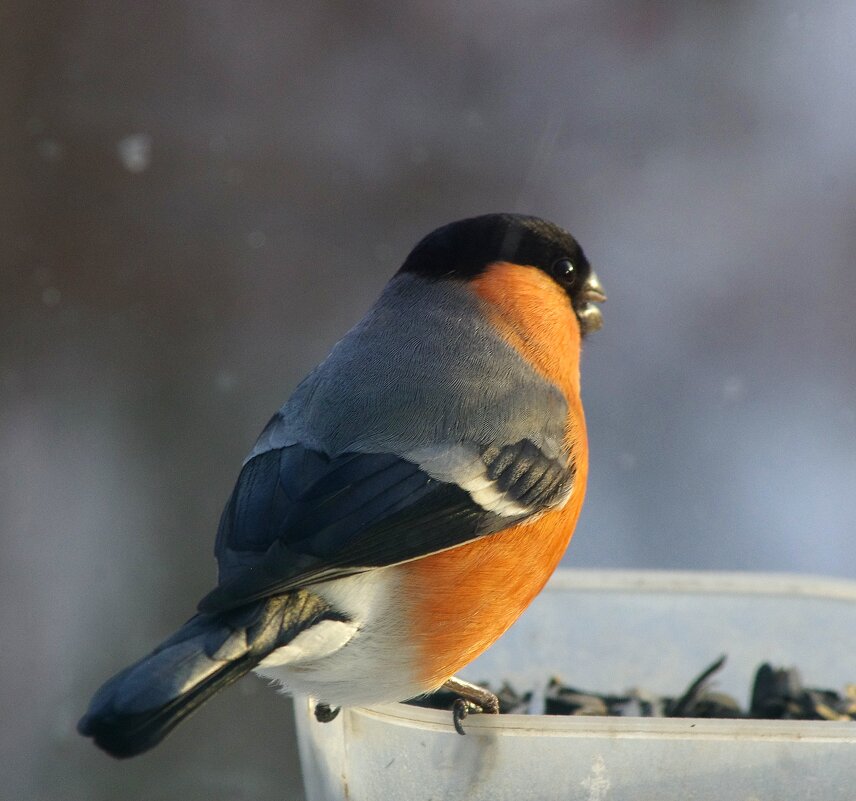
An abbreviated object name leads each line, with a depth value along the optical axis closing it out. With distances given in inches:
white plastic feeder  132.8
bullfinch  132.4
